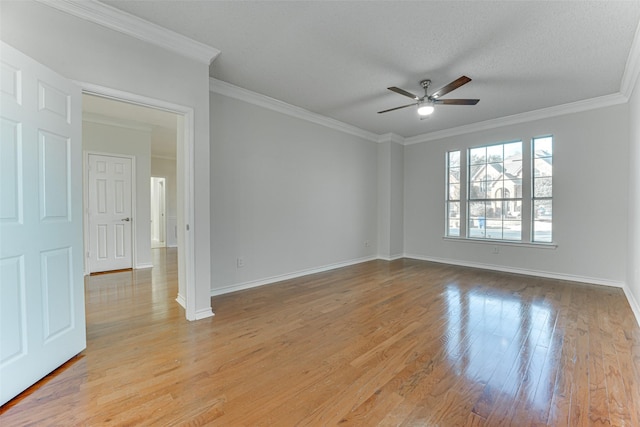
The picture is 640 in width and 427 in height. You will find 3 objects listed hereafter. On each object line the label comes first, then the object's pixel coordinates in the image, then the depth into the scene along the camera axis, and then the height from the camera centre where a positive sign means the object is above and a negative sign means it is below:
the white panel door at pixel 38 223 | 1.64 -0.07
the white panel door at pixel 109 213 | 4.76 -0.03
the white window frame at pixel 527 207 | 4.75 +0.04
